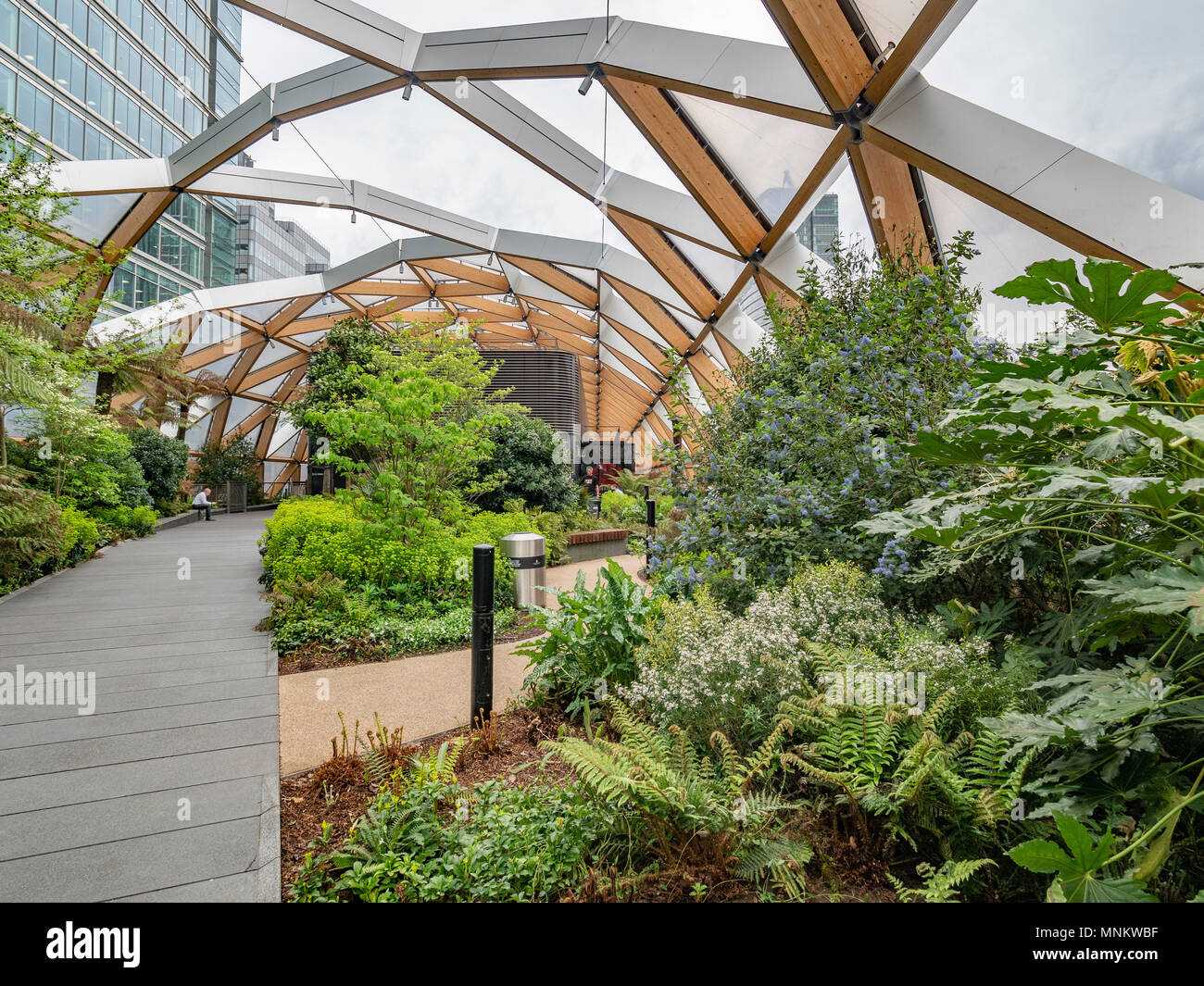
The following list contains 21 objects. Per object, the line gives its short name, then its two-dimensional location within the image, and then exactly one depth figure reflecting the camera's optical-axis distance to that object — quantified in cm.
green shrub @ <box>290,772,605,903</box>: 194
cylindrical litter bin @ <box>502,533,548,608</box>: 665
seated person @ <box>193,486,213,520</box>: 1608
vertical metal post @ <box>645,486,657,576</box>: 1009
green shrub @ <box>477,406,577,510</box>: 1220
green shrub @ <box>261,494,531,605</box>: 626
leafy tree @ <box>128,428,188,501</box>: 1455
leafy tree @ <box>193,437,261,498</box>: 1980
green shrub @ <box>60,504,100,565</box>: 768
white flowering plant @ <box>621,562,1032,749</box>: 230
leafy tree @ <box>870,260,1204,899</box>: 132
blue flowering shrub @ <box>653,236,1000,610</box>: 358
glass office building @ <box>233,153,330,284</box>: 3212
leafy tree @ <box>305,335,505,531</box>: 662
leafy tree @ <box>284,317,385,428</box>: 1296
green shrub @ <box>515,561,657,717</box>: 354
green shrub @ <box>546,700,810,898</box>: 183
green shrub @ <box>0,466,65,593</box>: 575
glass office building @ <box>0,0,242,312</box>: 1662
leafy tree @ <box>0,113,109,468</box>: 564
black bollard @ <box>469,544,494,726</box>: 358
